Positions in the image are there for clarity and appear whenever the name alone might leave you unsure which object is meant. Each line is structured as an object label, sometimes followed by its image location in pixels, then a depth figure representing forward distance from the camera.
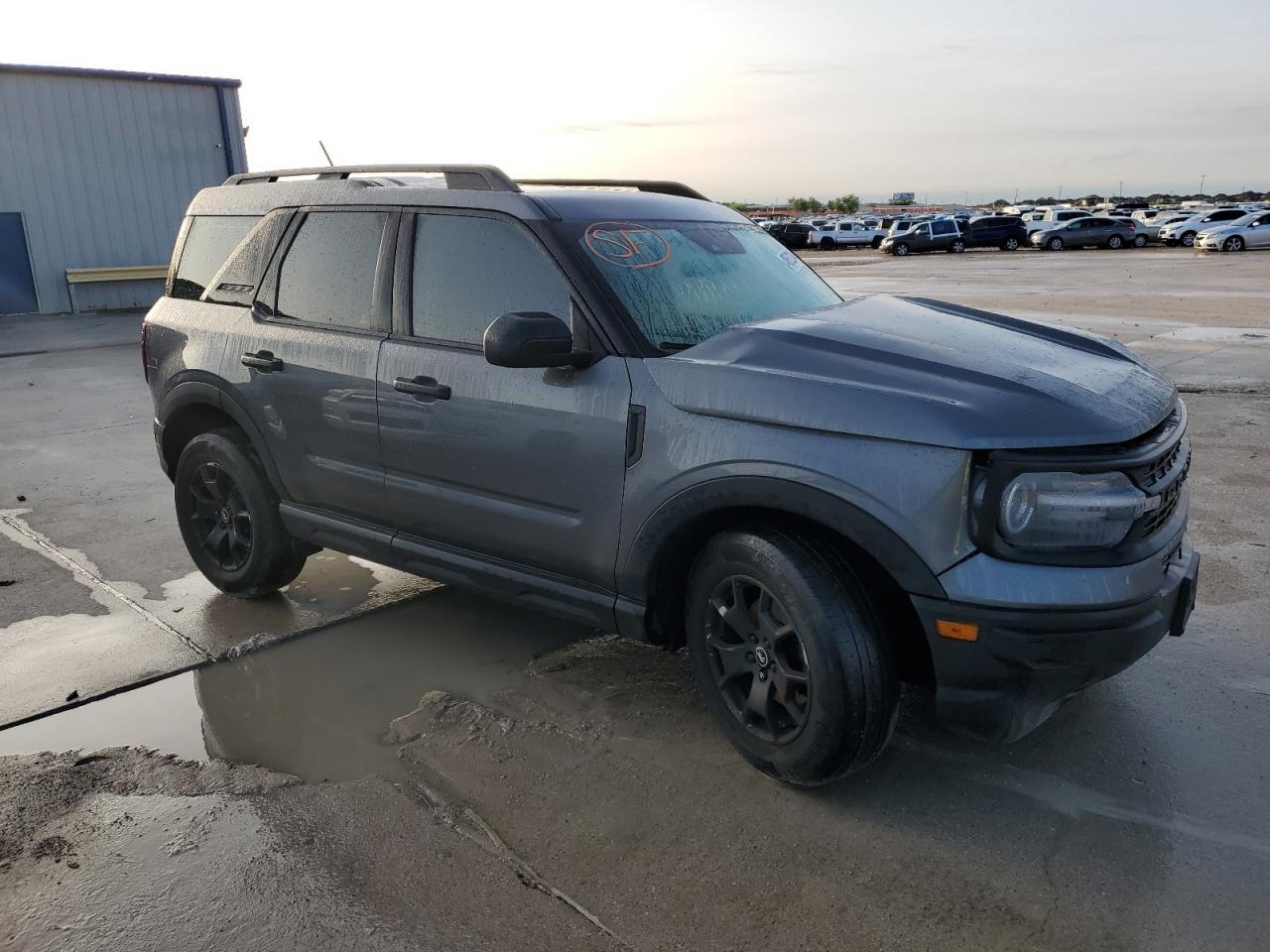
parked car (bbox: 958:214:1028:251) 41.06
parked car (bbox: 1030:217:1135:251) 38.94
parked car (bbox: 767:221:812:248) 47.91
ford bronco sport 2.81
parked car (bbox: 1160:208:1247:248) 39.11
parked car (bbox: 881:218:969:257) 40.91
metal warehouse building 19.61
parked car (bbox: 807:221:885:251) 49.22
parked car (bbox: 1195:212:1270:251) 34.97
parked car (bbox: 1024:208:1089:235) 40.70
